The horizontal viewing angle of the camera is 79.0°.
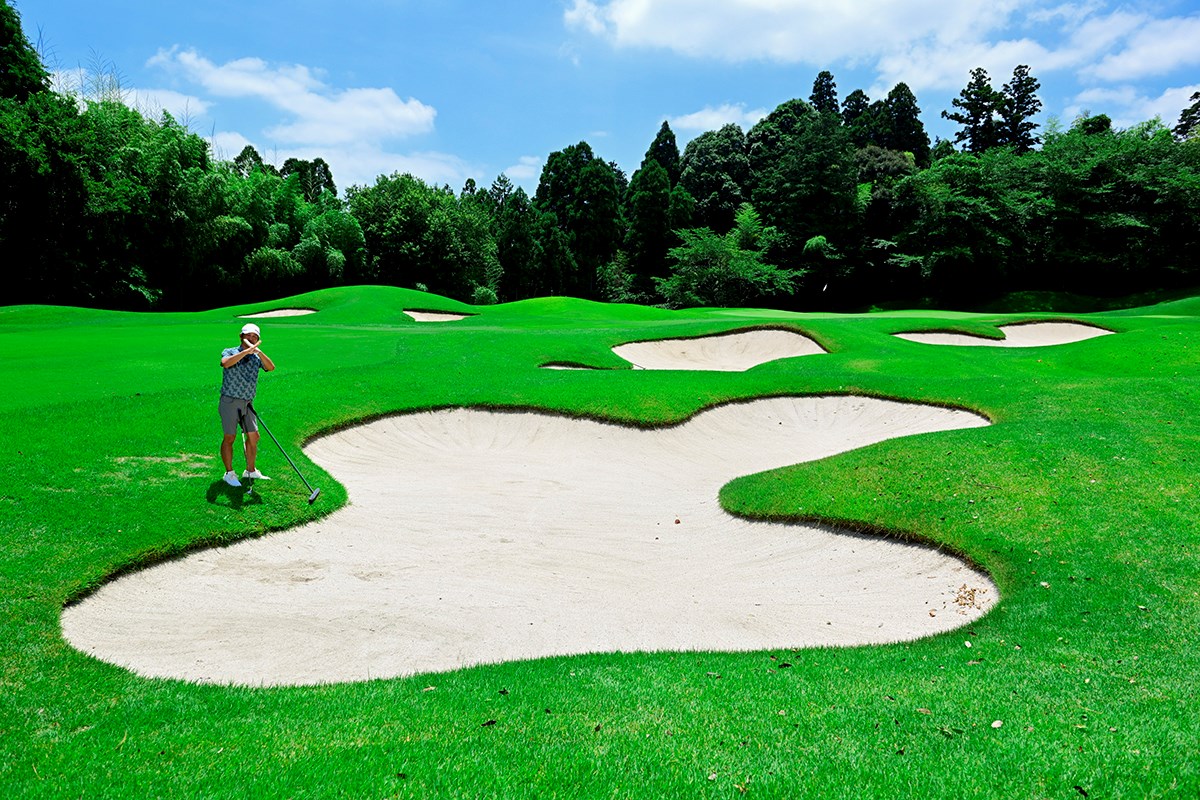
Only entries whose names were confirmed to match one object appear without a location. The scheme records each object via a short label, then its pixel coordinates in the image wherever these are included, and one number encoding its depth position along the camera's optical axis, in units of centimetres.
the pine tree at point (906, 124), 9425
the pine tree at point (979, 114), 8219
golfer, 1052
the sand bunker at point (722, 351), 2817
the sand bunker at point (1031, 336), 3266
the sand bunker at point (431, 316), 4409
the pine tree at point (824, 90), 10769
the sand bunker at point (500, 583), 782
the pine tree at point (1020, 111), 8056
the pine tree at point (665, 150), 9688
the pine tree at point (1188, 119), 8394
